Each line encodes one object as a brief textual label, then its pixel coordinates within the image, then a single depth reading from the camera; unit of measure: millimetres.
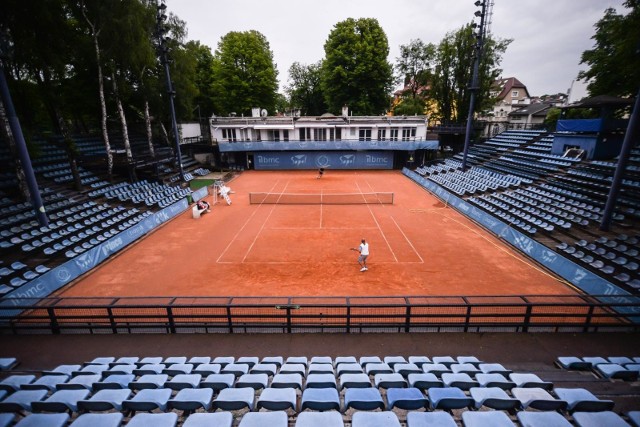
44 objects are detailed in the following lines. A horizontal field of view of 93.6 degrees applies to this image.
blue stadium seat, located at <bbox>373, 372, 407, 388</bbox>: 5306
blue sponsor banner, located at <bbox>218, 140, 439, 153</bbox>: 41312
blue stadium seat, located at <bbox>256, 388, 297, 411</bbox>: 4445
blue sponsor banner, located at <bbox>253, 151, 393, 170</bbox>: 44194
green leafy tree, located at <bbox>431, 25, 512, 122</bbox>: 41812
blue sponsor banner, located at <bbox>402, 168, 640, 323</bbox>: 11027
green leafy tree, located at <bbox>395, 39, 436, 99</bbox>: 50088
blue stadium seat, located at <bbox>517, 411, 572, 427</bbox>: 3855
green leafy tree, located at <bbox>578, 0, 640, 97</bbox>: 24194
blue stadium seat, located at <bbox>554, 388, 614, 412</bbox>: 4406
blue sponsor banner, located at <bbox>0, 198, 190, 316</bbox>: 11453
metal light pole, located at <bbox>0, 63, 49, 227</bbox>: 14938
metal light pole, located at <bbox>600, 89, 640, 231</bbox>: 14992
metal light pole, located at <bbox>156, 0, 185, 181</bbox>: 24138
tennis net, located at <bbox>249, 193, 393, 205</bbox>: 27031
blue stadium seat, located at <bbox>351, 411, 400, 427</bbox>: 3885
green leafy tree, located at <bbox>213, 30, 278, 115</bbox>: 47281
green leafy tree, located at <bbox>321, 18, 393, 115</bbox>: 46500
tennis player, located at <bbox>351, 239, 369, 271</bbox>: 14157
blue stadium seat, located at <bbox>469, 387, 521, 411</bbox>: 4441
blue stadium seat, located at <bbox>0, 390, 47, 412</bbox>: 4516
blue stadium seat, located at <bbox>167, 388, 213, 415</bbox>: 4465
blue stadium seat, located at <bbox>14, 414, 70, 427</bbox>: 3835
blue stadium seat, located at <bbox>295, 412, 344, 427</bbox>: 3902
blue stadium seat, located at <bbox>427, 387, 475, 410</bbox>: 4441
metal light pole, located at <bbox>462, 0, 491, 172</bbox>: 24500
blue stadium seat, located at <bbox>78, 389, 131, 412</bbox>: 4453
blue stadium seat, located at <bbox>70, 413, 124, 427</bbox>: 3841
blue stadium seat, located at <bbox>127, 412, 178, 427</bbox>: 3902
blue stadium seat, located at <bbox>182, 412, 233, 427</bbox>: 3896
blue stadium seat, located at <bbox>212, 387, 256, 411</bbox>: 4504
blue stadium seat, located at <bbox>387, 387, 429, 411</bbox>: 4484
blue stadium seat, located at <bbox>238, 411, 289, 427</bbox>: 3872
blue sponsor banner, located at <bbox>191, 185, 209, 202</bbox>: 27647
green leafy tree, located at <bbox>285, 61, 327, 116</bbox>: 63094
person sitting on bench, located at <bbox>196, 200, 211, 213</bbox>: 23433
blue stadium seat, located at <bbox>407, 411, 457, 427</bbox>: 3922
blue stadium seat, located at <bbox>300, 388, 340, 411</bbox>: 4426
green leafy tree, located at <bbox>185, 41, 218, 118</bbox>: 51675
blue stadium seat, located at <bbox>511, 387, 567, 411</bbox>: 4426
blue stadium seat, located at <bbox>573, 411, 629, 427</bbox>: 3860
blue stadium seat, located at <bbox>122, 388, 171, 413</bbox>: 4476
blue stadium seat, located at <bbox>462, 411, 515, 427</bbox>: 3889
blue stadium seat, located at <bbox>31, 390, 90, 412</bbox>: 4422
